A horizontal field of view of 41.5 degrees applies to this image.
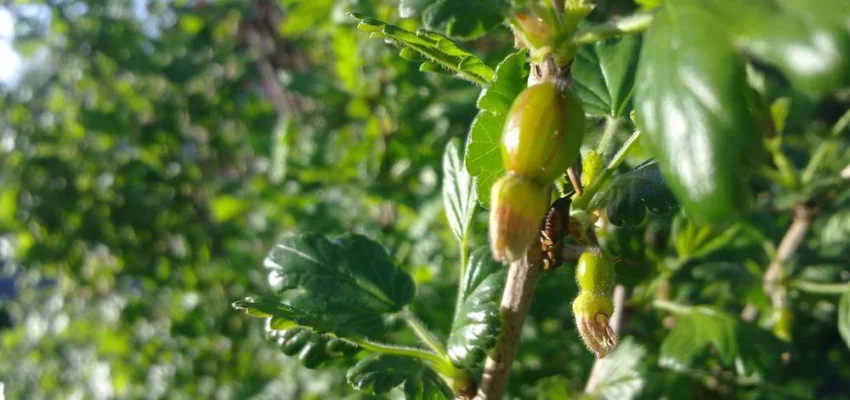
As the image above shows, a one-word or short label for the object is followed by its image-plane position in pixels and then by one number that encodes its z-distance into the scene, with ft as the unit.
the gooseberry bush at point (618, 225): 0.31
